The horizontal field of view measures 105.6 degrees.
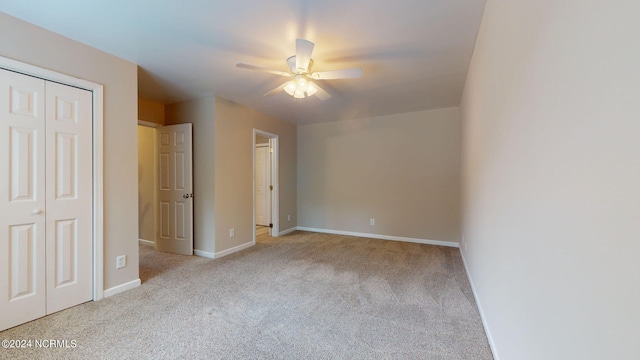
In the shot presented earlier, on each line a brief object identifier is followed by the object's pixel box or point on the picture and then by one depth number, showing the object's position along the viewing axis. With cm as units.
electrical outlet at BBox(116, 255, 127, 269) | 246
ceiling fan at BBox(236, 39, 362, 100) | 202
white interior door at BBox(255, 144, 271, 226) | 587
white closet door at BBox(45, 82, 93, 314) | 206
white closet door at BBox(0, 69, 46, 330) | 183
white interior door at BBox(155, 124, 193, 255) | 366
